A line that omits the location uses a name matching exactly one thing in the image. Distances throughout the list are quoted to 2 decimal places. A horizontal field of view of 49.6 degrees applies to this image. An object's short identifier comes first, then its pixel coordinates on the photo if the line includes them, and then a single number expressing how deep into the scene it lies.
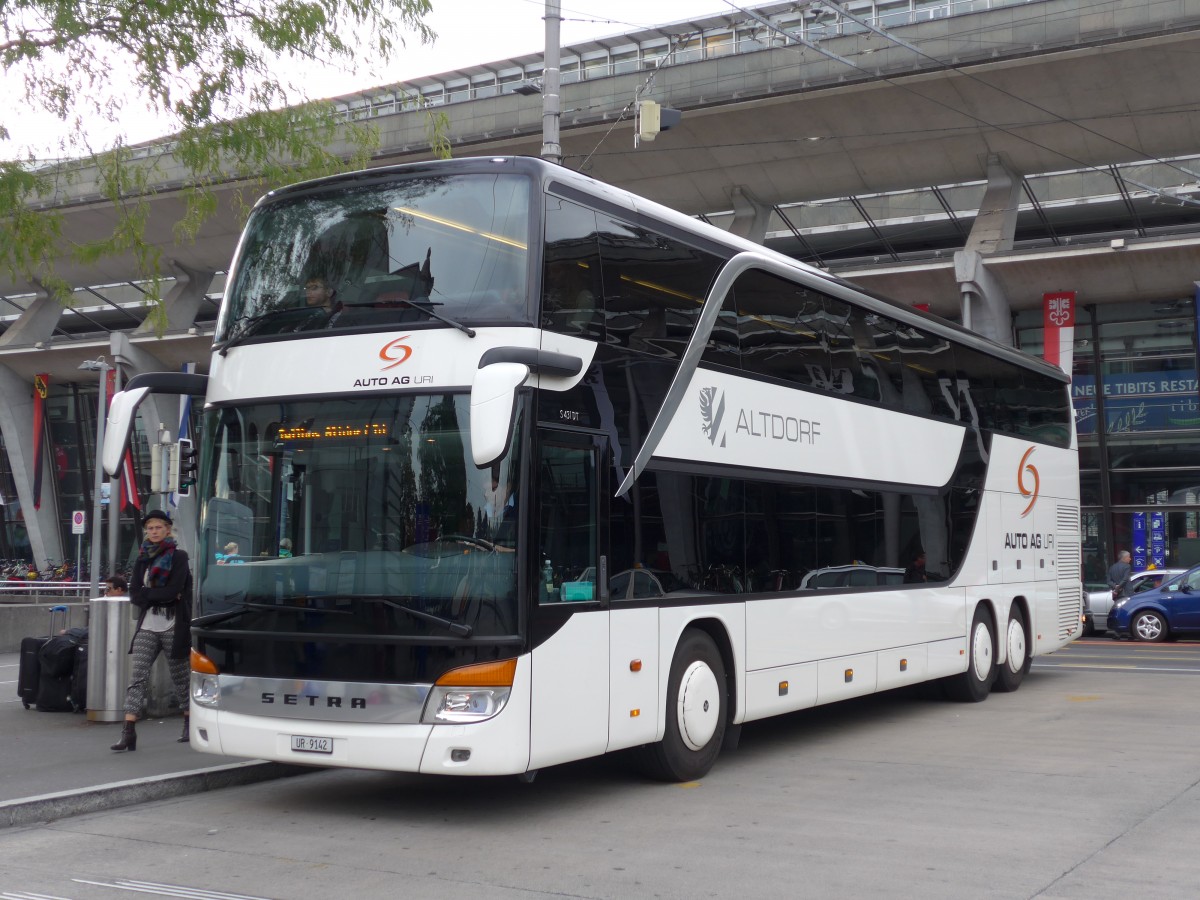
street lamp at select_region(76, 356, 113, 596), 24.40
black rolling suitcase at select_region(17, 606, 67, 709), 13.16
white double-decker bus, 7.81
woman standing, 10.60
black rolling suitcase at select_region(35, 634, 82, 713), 12.92
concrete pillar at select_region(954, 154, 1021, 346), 30.44
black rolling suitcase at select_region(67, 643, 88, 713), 12.79
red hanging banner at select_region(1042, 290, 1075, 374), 31.59
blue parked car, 25.97
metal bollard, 11.95
